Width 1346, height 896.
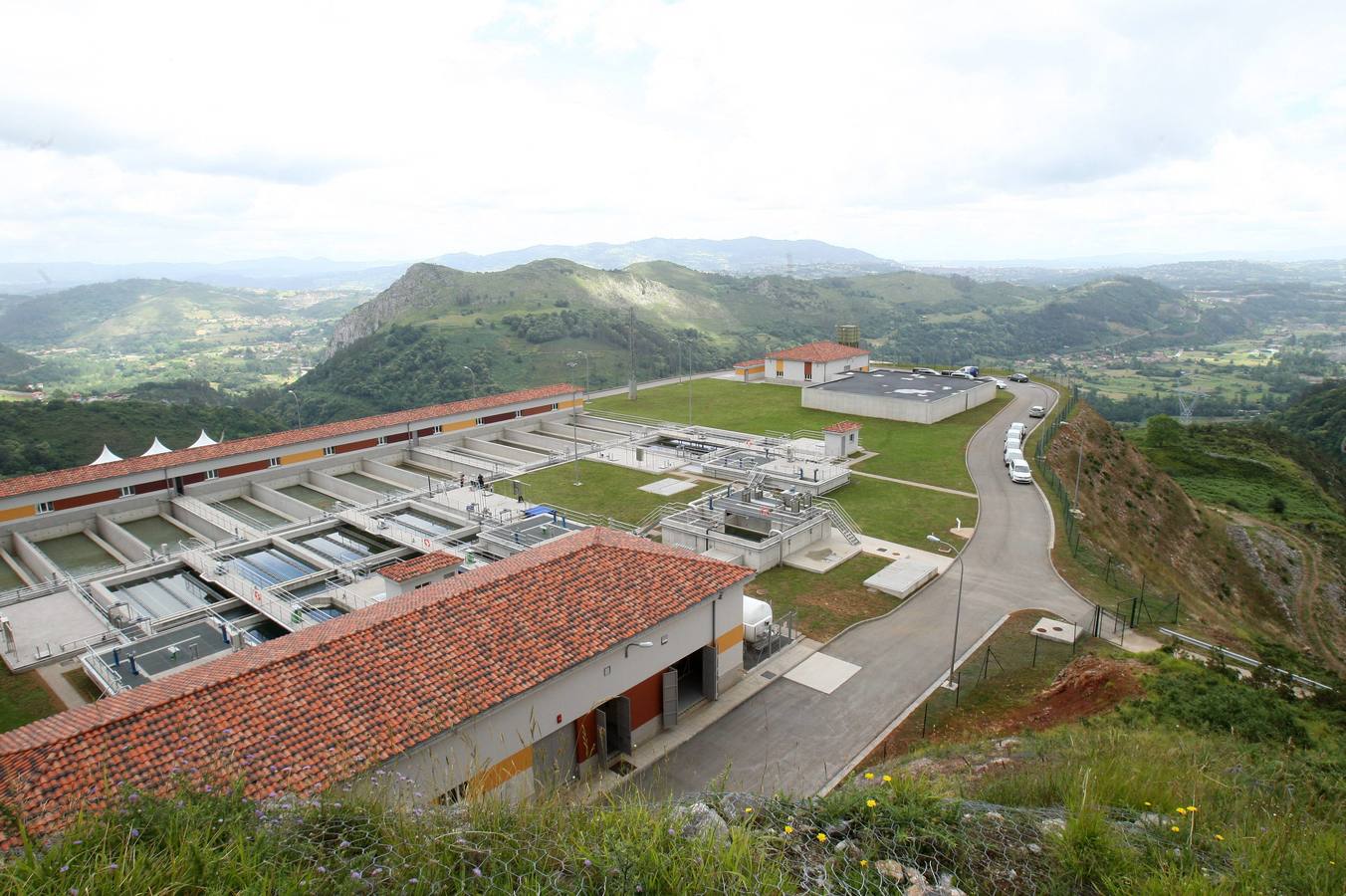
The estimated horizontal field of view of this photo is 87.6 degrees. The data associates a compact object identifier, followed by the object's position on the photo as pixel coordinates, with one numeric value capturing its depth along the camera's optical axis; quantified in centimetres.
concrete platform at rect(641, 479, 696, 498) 3850
